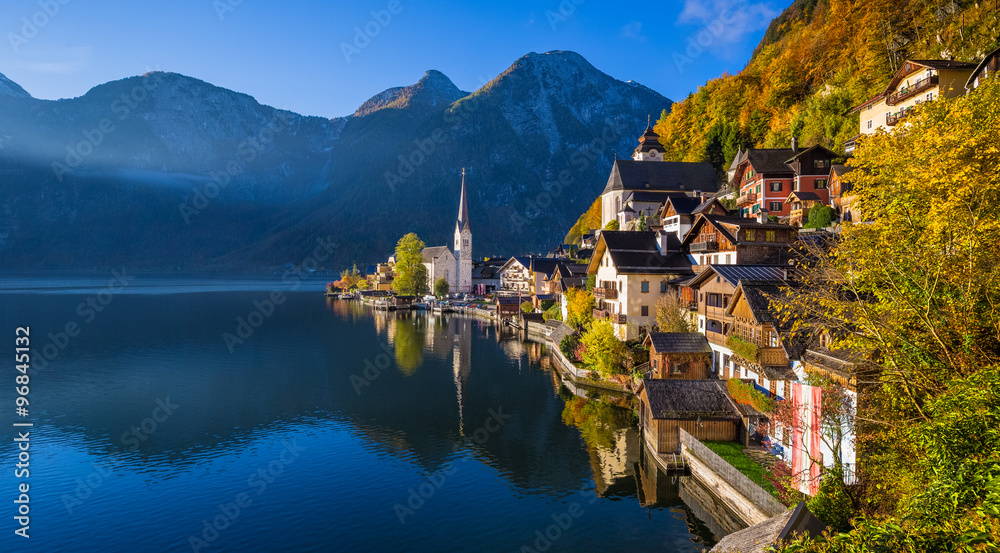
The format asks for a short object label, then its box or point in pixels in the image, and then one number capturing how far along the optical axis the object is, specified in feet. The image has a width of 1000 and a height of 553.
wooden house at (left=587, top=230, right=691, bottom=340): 167.32
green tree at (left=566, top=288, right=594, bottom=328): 204.44
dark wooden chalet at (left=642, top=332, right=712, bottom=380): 131.13
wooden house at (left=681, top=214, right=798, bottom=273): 141.49
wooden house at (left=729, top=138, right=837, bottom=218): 192.75
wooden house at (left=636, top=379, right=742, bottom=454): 99.50
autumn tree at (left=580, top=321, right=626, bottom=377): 149.28
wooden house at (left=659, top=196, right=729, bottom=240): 205.87
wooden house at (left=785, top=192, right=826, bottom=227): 186.39
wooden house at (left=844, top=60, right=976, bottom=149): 154.92
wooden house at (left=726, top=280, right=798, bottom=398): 102.12
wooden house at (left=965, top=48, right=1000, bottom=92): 135.44
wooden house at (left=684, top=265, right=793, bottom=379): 122.42
